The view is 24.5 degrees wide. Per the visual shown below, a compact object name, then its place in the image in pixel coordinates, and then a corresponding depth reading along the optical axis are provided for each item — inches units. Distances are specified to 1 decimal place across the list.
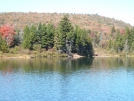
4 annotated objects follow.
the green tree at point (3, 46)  4034.0
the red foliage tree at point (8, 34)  4325.8
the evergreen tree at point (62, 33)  4333.2
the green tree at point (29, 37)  4338.1
